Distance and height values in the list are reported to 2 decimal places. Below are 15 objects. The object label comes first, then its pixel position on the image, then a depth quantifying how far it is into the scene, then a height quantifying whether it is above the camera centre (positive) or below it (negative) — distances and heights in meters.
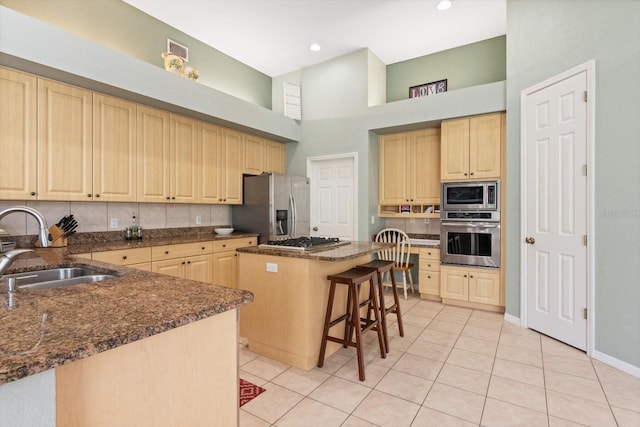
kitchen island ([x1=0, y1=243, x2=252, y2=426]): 0.72 -0.40
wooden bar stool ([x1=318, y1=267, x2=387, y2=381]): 2.40 -0.85
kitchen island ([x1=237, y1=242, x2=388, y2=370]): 2.51 -0.71
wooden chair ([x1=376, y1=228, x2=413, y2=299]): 4.46 -0.54
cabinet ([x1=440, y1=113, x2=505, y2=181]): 3.94 +0.85
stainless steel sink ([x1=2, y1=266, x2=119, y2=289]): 1.79 -0.38
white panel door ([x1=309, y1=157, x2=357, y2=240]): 4.98 +0.25
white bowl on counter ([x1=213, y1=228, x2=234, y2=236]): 4.53 -0.25
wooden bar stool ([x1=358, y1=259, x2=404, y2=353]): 2.83 -0.77
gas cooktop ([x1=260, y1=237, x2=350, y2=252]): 2.66 -0.28
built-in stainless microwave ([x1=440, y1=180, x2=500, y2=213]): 3.95 +0.22
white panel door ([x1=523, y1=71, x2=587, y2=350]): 2.83 +0.04
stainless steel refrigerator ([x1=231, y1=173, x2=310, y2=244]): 4.51 +0.08
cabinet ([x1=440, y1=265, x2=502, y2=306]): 3.94 -0.93
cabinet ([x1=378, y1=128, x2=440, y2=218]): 4.64 +0.60
